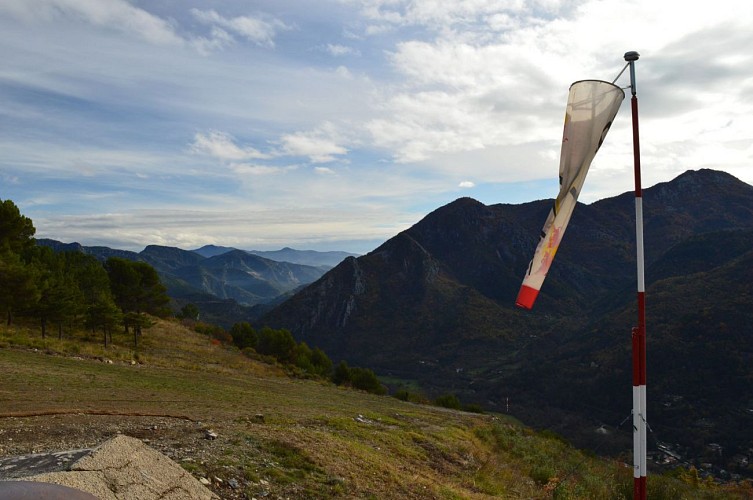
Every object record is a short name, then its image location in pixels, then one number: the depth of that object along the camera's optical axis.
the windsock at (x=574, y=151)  5.96
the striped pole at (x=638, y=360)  6.26
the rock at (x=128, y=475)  4.77
